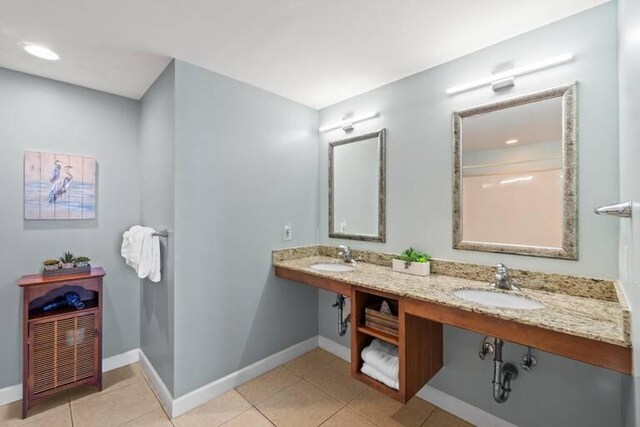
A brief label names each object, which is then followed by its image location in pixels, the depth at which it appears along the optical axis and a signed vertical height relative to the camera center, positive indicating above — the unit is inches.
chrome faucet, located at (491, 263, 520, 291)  61.6 -14.3
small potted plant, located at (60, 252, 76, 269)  82.0 -14.1
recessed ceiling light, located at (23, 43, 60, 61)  67.2 +39.5
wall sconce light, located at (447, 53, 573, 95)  58.7 +32.0
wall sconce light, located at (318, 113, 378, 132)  93.0 +32.1
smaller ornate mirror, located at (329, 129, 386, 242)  90.9 +9.2
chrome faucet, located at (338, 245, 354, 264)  94.2 -13.3
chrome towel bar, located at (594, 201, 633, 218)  35.6 +0.7
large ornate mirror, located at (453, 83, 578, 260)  58.1 +9.0
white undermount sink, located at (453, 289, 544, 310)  56.5 -17.7
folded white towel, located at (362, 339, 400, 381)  65.2 -34.6
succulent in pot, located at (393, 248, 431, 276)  74.8 -13.2
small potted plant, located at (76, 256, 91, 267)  83.8 -14.6
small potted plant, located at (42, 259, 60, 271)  79.5 -14.8
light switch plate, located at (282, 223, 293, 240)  98.9 -6.4
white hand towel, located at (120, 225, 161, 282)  77.5 -11.4
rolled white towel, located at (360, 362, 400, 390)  64.2 -38.5
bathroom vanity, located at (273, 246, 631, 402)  41.3 -17.0
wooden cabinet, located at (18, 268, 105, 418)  72.0 -34.1
